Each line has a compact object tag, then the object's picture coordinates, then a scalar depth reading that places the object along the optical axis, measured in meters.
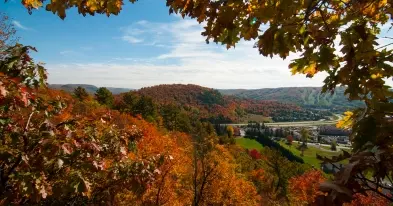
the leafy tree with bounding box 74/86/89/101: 85.25
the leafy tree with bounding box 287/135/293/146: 144.98
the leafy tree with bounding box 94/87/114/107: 90.62
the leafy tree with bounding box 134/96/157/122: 87.00
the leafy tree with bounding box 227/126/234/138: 129.75
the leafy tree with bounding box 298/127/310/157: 134.70
